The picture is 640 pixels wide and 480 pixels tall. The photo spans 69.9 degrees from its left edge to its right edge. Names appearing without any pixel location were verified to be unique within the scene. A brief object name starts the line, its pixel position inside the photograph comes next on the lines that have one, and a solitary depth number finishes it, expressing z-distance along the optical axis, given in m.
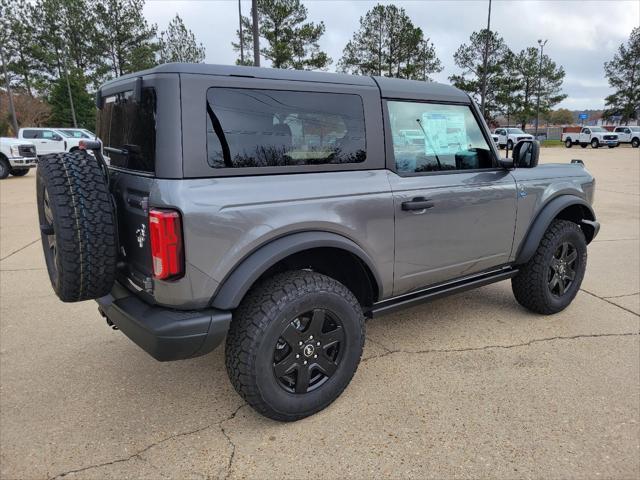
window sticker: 3.07
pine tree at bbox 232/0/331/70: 38.84
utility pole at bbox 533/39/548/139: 56.41
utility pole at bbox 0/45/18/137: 31.37
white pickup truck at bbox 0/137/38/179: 15.94
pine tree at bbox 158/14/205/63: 46.56
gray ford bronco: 2.15
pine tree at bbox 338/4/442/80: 49.75
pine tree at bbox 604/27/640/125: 56.84
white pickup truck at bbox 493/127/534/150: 34.54
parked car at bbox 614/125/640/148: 35.68
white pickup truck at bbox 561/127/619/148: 35.22
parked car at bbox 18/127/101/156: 20.77
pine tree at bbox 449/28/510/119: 53.19
